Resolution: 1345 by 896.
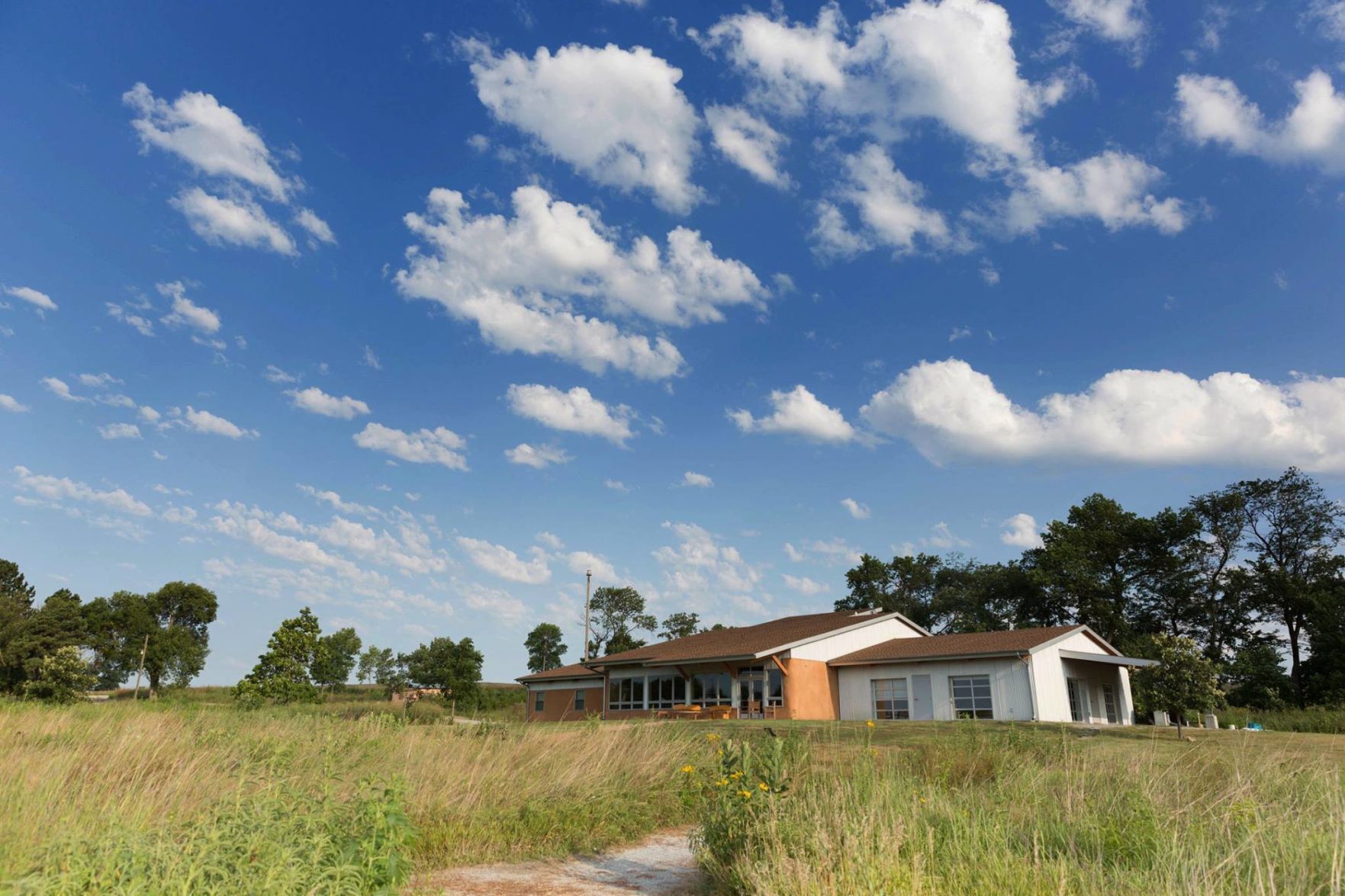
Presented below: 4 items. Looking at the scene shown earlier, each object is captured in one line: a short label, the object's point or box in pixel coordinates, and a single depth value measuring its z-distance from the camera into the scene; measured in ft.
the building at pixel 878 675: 90.99
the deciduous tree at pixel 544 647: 233.35
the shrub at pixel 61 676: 131.85
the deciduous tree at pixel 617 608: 232.94
